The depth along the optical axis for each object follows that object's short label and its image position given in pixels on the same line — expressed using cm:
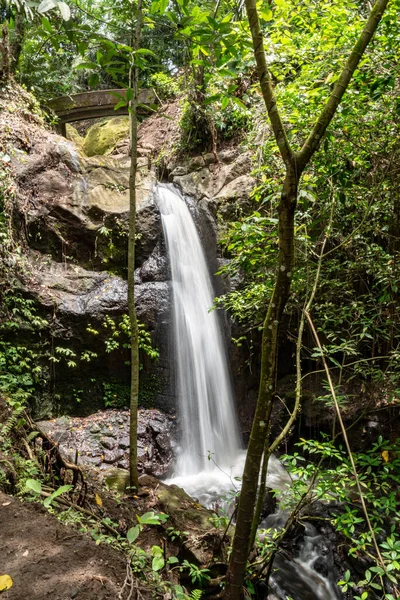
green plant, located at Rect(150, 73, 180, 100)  1231
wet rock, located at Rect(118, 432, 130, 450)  652
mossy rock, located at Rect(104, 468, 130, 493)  456
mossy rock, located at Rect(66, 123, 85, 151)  1549
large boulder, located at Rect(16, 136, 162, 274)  768
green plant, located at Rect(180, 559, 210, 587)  269
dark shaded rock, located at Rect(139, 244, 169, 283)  812
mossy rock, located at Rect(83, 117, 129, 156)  1425
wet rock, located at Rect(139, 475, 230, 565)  324
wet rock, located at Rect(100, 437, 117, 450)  642
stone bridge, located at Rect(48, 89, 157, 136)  1161
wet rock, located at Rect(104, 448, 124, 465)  617
